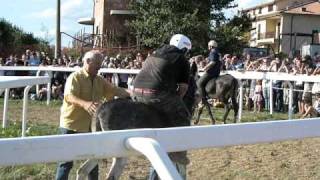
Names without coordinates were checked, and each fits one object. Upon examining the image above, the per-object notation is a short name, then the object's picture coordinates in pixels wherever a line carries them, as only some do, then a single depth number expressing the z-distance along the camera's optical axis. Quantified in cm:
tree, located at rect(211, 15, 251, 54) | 3766
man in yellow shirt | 669
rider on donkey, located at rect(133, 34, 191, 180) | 717
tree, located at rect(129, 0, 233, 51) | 3712
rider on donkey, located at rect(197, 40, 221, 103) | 1448
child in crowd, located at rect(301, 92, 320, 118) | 1561
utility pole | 3416
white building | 7569
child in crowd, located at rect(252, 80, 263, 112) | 1848
